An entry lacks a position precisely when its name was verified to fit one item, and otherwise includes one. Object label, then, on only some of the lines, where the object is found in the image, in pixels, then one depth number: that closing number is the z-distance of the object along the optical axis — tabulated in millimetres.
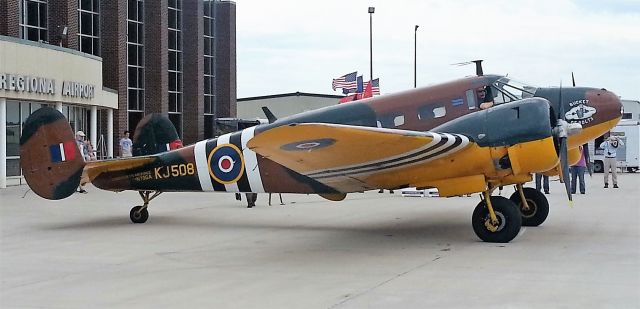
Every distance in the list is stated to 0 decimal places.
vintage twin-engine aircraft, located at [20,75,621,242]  10195
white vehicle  36156
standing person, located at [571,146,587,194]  21031
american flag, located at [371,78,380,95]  39778
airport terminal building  24719
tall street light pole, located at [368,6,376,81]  39947
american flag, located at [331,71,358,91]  40125
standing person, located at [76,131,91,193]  21366
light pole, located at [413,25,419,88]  47212
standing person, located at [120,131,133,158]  24484
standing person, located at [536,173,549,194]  20153
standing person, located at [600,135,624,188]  23766
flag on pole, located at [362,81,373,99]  30348
